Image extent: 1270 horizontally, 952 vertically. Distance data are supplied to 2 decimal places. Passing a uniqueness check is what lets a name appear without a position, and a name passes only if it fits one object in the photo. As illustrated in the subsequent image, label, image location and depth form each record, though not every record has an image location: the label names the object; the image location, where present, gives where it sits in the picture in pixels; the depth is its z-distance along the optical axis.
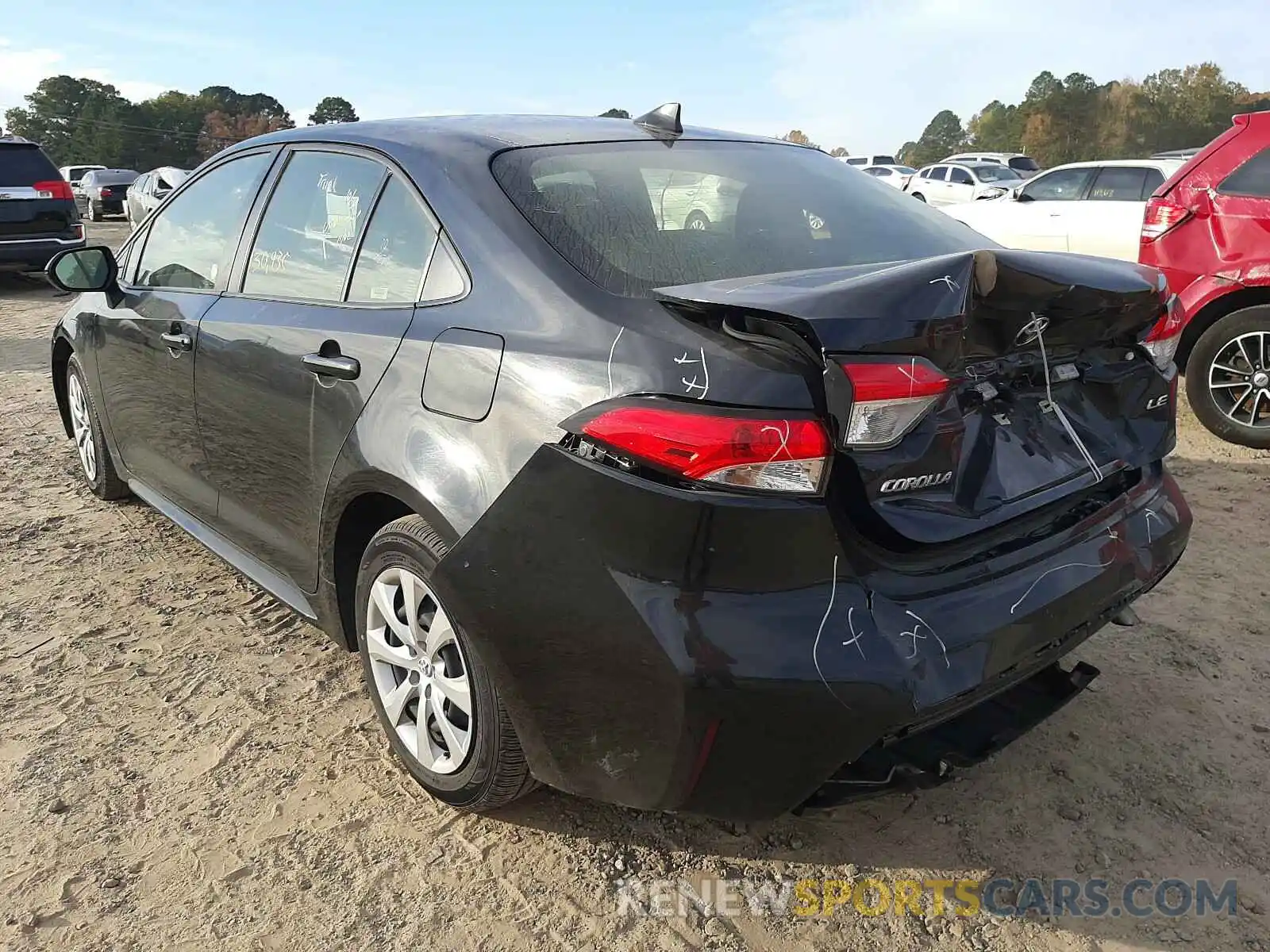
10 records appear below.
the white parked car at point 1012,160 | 27.70
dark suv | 11.22
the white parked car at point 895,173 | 24.78
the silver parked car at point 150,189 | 17.59
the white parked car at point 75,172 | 36.59
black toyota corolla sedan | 1.67
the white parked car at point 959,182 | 20.11
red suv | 5.16
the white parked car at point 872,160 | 33.12
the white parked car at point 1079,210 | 7.21
